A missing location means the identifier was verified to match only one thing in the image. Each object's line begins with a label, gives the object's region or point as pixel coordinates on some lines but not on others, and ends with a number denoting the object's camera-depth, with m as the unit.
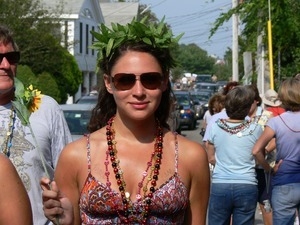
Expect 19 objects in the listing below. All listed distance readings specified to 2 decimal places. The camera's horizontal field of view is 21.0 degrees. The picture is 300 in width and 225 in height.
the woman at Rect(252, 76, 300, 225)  7.35
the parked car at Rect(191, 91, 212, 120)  42.67
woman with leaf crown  3.59
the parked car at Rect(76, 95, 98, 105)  22.84
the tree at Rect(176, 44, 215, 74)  136.12
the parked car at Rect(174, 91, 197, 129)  35.06
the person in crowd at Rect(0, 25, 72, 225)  4.36
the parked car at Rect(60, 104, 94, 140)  14.48
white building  56.25
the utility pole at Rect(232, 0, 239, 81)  33.75
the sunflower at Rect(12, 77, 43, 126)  3.62
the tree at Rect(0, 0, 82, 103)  34.41
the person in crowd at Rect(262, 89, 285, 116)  10.17
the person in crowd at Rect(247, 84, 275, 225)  8.31
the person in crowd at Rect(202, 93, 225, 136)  12.13
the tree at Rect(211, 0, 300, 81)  18.45
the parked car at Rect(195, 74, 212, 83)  87.84
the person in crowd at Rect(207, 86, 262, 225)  7.53
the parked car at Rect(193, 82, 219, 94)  59.08
